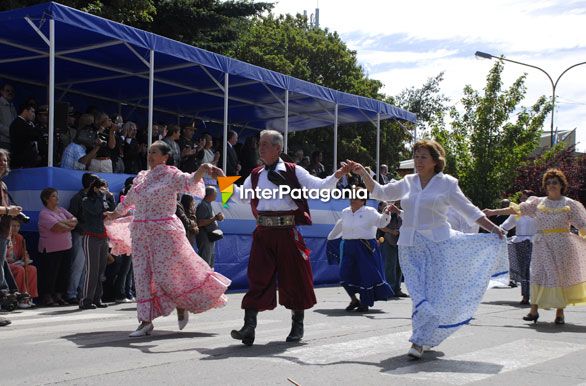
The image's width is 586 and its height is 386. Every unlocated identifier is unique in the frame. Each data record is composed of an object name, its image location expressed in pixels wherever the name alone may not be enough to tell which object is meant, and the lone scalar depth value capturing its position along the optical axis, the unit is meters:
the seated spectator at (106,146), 13.55
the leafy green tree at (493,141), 36.12
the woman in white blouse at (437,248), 7.27
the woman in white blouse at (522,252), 14.05
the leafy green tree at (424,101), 62.53
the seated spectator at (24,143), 12.87
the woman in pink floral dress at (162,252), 8.52
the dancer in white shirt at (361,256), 12.17
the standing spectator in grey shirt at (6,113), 13.62
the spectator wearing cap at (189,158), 15.82
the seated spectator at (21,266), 11.64
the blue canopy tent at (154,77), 13.34
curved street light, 36.10
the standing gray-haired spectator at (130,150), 15.48
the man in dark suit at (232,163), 17.75
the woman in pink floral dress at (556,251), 10.58
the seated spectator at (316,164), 21.51
